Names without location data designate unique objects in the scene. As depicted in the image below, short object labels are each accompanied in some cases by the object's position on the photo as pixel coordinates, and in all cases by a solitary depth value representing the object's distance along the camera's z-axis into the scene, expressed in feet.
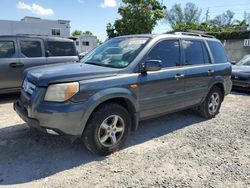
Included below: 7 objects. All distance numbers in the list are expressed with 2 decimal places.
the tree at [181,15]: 167.69
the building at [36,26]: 74.45
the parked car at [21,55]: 17.34
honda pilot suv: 8.62
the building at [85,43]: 90.97
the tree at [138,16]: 59.39
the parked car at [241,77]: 23.04
